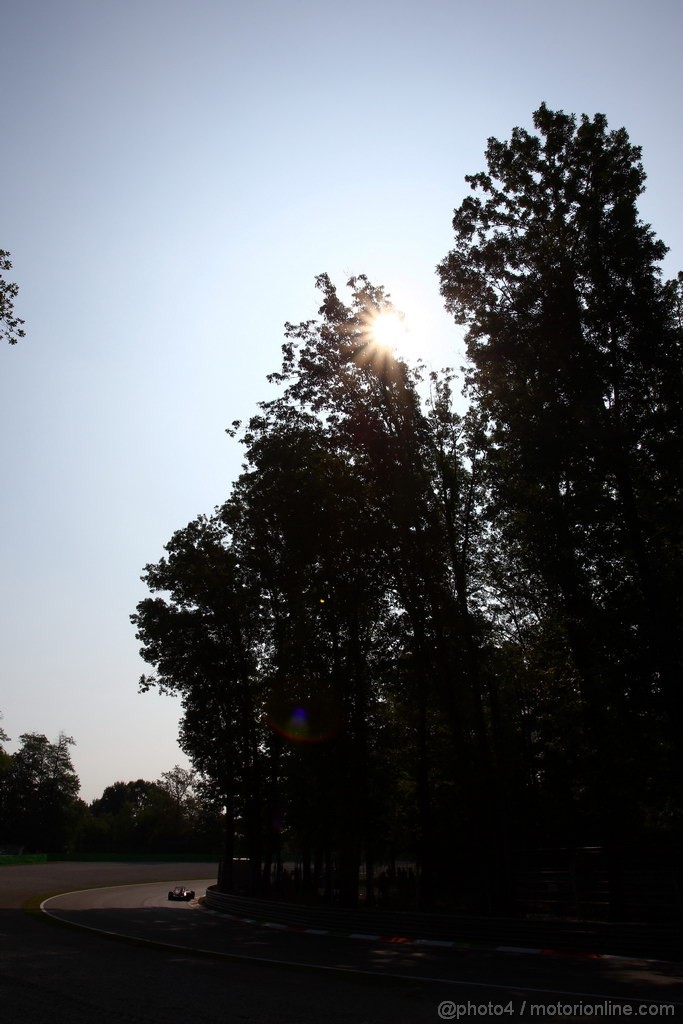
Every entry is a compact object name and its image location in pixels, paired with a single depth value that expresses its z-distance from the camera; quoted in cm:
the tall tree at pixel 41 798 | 10144
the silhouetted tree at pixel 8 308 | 1495
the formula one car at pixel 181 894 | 3947
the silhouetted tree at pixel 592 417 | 1653
